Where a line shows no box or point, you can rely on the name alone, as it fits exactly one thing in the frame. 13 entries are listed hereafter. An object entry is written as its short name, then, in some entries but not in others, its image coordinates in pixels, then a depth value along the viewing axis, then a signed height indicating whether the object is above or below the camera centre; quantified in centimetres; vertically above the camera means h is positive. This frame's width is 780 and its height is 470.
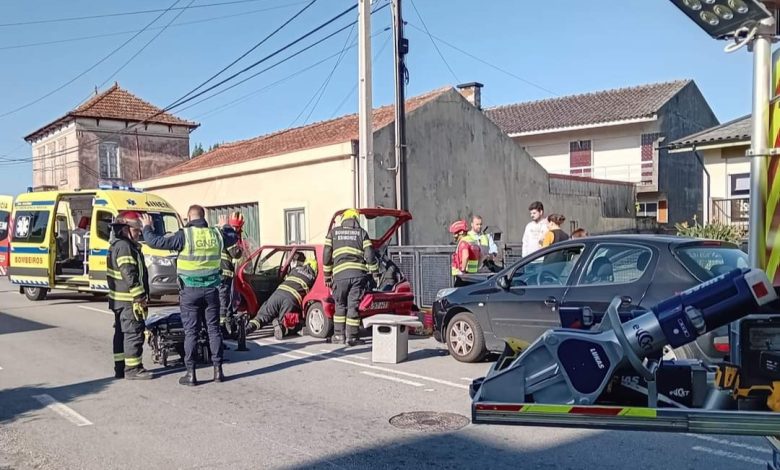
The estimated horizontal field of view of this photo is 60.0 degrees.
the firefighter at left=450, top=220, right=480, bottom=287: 1039 -56
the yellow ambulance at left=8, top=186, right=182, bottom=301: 1456 -44
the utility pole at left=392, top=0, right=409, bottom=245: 1375 +268
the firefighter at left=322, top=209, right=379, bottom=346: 966 -62
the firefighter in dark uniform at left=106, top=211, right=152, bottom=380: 773 -84
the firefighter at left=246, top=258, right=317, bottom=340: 1073 -125
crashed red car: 1032 -113
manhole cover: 582 -178
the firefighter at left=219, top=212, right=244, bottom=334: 965 -95
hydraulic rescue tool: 297 -59
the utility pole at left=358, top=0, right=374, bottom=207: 1364 +245
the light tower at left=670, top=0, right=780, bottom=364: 312 +78
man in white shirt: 1062 -17
